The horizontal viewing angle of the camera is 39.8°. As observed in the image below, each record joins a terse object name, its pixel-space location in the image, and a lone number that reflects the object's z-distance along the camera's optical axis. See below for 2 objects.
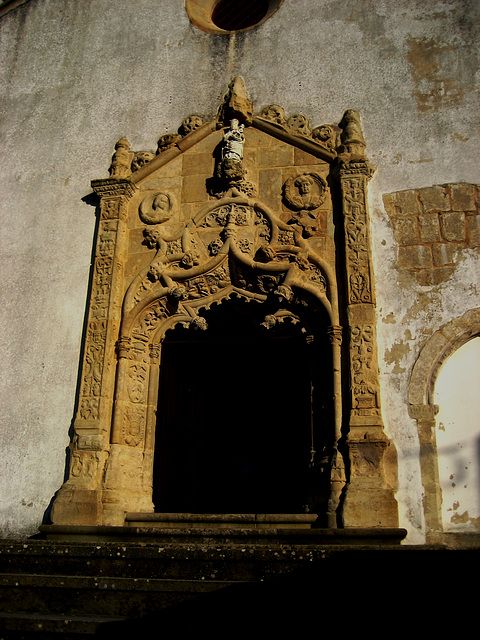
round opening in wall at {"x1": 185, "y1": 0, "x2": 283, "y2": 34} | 9.03
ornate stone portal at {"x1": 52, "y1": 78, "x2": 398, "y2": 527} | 6.79
